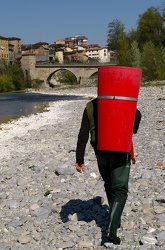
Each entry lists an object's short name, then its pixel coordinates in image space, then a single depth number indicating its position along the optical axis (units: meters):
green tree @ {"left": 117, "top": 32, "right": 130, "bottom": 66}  78.00
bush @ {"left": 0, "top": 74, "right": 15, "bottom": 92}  92.25
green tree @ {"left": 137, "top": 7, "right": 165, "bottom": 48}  82.38
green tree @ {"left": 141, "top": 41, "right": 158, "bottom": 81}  61.47
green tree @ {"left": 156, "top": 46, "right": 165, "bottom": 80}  57.47
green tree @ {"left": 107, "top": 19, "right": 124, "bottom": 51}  94.73
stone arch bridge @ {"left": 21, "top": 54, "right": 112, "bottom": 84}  108.19
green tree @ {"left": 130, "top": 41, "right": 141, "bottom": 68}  68.56
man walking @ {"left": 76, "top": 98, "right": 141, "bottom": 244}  4.34
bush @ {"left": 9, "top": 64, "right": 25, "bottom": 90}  98.62
